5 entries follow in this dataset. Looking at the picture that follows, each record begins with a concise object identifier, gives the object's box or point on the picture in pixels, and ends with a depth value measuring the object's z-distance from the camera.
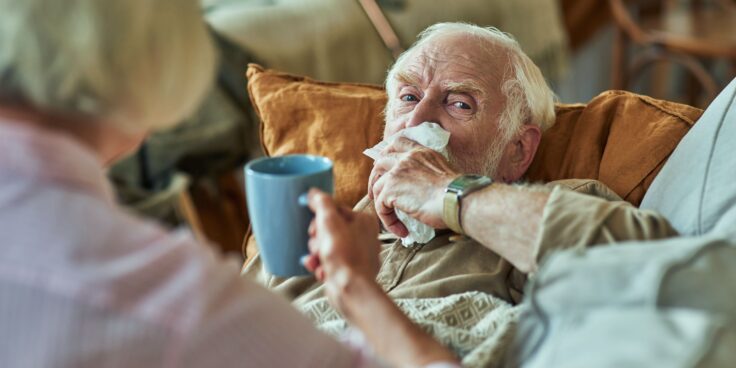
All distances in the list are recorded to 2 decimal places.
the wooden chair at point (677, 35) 3.22
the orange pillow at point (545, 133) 1.62
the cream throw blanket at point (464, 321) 1.15
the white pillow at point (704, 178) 1.28
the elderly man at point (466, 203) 1.19
